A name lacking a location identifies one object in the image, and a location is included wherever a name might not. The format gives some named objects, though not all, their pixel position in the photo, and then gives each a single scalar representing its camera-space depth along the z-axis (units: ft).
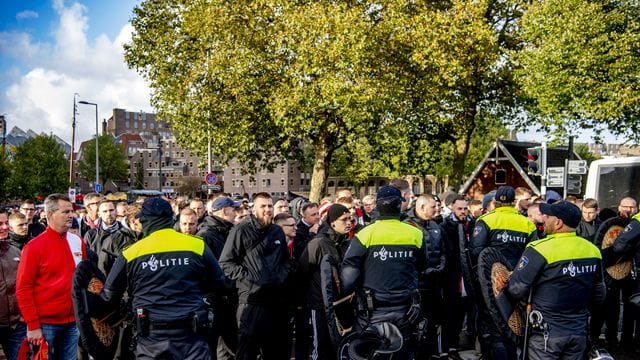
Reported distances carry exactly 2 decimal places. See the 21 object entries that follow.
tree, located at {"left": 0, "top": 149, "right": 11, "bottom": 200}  203.21
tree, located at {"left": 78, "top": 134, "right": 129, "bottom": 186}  323.37
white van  40.19
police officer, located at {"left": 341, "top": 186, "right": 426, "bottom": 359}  19.02
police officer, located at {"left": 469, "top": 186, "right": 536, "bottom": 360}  23.11
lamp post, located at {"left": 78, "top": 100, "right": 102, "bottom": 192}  149.59
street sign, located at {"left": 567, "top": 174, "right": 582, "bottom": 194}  50.39
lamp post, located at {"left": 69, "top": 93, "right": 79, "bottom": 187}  160.15
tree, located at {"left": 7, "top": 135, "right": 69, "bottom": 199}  217.15
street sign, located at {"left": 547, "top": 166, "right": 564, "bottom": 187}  50.65
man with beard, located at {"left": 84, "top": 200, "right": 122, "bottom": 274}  23.09
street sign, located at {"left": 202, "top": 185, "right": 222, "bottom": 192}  85.92
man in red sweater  18.58
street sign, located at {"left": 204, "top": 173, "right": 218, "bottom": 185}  89.76
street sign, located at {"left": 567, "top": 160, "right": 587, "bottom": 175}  49.44
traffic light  52.47
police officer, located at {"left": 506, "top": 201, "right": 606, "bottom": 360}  17.37
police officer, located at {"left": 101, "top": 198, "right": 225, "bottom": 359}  15.90
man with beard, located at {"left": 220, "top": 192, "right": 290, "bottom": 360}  22.25
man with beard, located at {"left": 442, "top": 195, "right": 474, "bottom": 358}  28.71
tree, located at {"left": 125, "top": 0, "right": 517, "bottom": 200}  69.62
